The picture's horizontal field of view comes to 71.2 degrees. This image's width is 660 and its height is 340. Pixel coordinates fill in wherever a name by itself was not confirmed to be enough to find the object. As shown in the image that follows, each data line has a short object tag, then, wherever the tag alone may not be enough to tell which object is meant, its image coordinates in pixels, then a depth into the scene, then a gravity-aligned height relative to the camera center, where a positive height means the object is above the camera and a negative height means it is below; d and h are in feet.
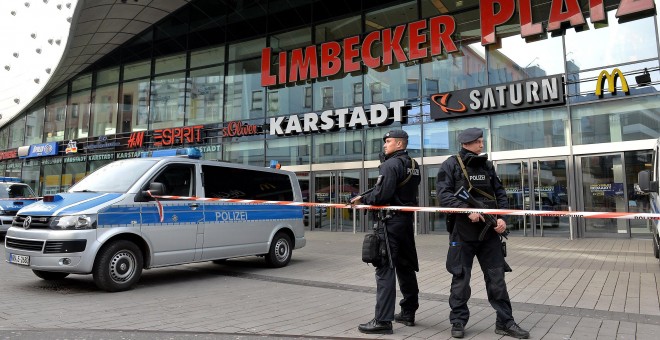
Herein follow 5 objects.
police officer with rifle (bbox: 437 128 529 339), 13.73 -1.01
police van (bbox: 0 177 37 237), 41.68 +0.90
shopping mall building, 45.65 +15.17
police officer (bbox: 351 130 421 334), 14.12 -0.77
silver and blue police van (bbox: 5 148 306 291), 19.88 -0.66
